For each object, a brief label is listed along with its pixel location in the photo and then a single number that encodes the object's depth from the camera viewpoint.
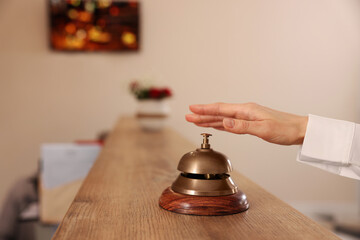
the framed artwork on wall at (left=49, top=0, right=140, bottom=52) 4.50
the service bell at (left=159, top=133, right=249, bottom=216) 0.82
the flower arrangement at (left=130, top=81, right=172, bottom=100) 2.90
